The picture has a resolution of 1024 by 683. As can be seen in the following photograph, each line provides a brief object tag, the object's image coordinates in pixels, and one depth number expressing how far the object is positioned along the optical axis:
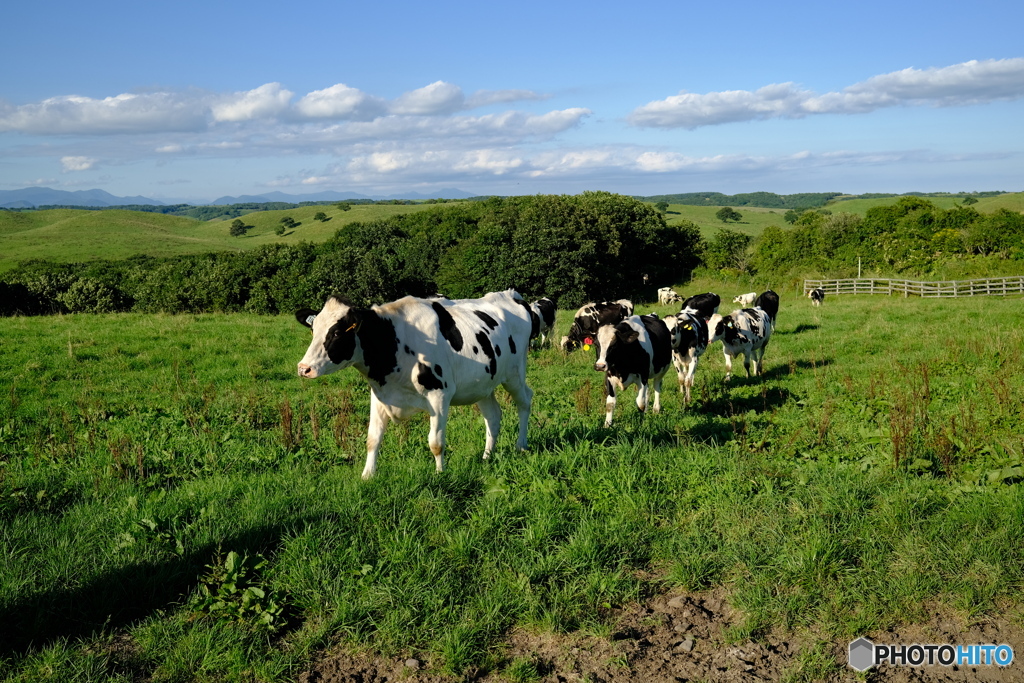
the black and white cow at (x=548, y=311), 15.11
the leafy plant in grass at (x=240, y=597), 4.71
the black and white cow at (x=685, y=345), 13.82
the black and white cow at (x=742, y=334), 15.72
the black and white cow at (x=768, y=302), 21.52
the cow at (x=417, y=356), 6.30
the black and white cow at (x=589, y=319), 18.11
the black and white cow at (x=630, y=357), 11.12
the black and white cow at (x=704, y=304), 17.39
